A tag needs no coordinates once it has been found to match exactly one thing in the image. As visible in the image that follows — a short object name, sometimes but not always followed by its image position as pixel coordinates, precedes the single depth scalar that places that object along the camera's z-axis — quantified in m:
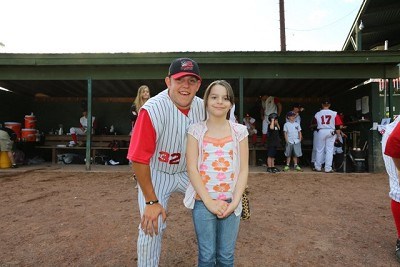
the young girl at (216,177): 1.85
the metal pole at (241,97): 8.12
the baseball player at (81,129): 10.62
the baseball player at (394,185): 2.87
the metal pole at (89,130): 8.32
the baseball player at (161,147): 1.86
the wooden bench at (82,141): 10.45
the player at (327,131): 8.20
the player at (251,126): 10.11
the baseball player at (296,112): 8.71
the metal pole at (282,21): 19.15
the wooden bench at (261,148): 9.82
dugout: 7.76
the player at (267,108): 9.75
